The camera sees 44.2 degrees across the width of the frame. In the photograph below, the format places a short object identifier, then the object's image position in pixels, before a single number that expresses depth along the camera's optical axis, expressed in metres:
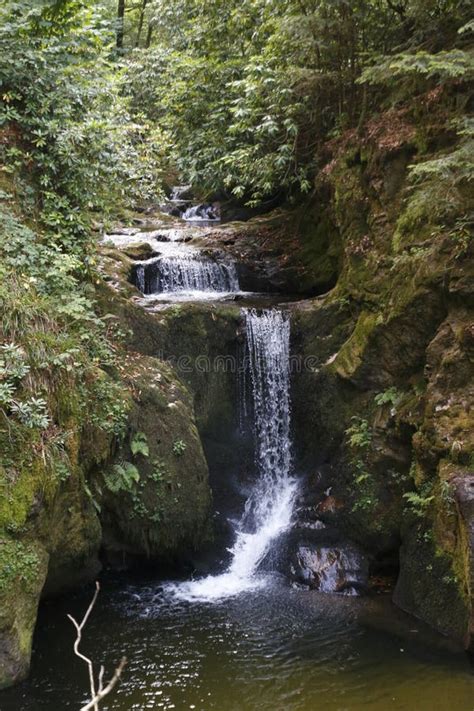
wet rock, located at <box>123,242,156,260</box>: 11.37
